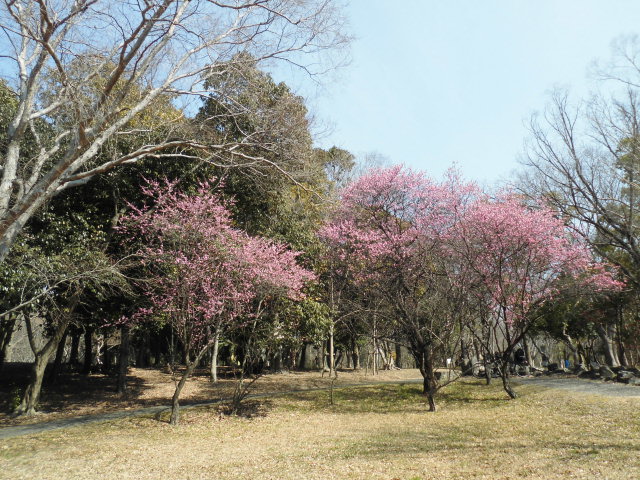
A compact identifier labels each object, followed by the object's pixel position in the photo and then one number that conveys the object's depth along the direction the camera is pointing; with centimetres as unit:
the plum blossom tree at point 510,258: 1264
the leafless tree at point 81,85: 690
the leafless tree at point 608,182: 726
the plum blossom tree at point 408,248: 1234
